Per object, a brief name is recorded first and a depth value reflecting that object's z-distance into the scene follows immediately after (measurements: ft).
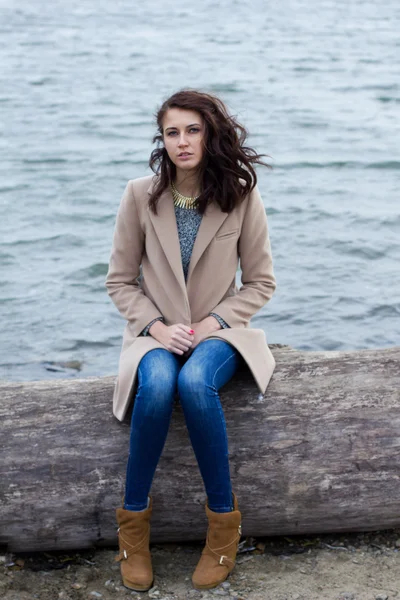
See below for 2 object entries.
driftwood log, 13.30
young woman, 12.63
